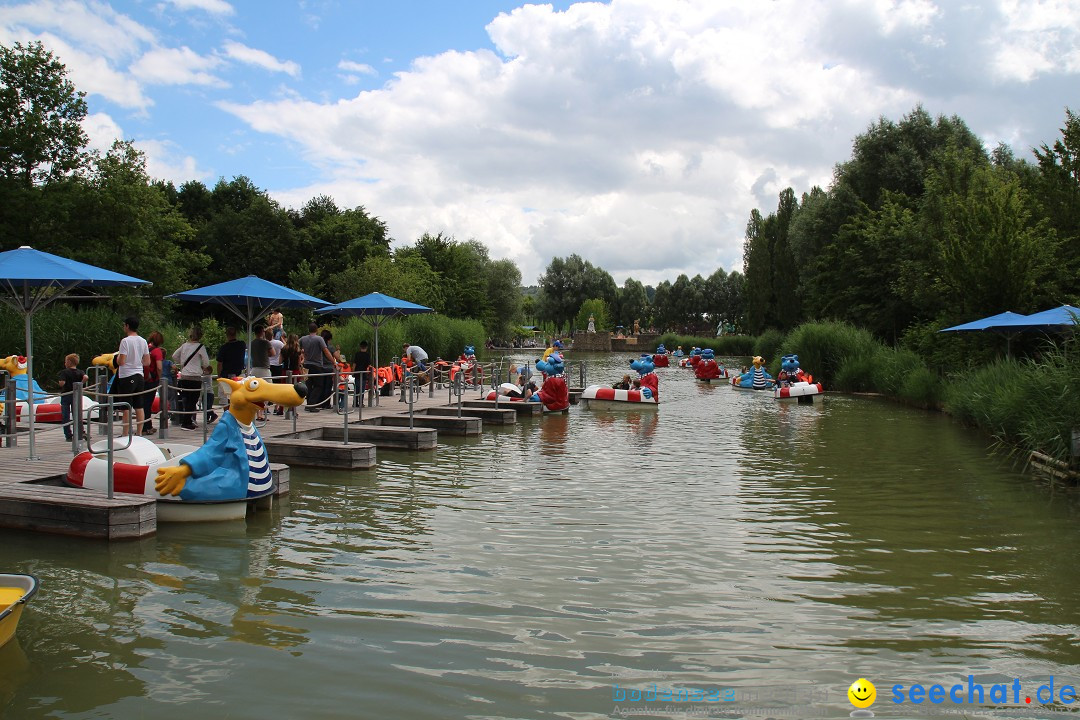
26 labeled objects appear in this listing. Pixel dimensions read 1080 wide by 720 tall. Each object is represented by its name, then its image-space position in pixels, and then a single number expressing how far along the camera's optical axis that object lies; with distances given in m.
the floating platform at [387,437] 14.63
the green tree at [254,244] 53.12
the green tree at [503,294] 83.75
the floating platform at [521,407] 20.62
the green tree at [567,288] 105.44
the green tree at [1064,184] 26.25
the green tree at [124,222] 34.75
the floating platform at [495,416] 19.61
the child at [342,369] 17.46
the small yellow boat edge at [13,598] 4.95
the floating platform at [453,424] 17.33
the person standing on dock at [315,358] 15.55
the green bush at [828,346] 33.00
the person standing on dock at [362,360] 18.80
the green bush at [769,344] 51.22
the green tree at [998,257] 23.47
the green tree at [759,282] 58.34
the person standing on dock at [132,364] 12.06
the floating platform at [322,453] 12.43
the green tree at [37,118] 33.56
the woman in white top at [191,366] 13.37
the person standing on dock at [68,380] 12.08
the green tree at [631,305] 114.03
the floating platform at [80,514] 7.97
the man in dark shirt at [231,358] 13.44
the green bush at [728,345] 70.62
